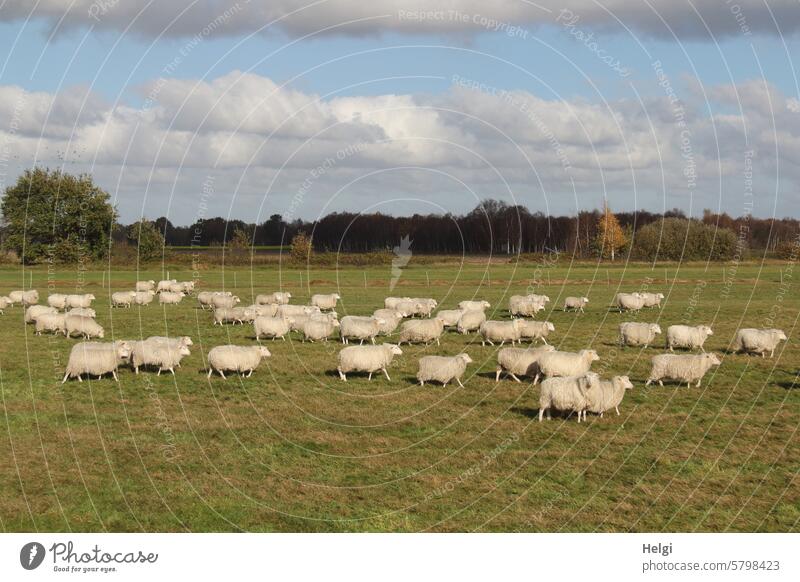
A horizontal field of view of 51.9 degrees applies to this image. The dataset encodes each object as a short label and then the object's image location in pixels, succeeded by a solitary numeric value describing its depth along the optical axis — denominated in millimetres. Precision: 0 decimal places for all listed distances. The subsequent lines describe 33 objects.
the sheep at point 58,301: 45438
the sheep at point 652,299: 46416
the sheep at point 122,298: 49375
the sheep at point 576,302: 45375
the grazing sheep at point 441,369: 23234
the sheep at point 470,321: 34750
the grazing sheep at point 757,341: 28797
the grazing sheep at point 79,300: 45156
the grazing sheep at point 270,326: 32688
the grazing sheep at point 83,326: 33812
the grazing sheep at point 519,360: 23828
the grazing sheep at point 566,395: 19078
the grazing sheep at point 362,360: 24500
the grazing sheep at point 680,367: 23203
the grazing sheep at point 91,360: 23656
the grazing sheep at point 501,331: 31516
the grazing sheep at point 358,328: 31625
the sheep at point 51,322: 35438
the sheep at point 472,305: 42406
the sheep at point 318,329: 31734
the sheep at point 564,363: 22359
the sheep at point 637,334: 31672
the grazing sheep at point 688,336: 30234
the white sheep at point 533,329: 31859
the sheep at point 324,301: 44719
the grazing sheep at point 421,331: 31453
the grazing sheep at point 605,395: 19172
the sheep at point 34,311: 39469
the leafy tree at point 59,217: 87625
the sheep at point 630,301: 44812
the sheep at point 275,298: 47094
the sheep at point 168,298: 50312
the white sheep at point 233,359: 24562
